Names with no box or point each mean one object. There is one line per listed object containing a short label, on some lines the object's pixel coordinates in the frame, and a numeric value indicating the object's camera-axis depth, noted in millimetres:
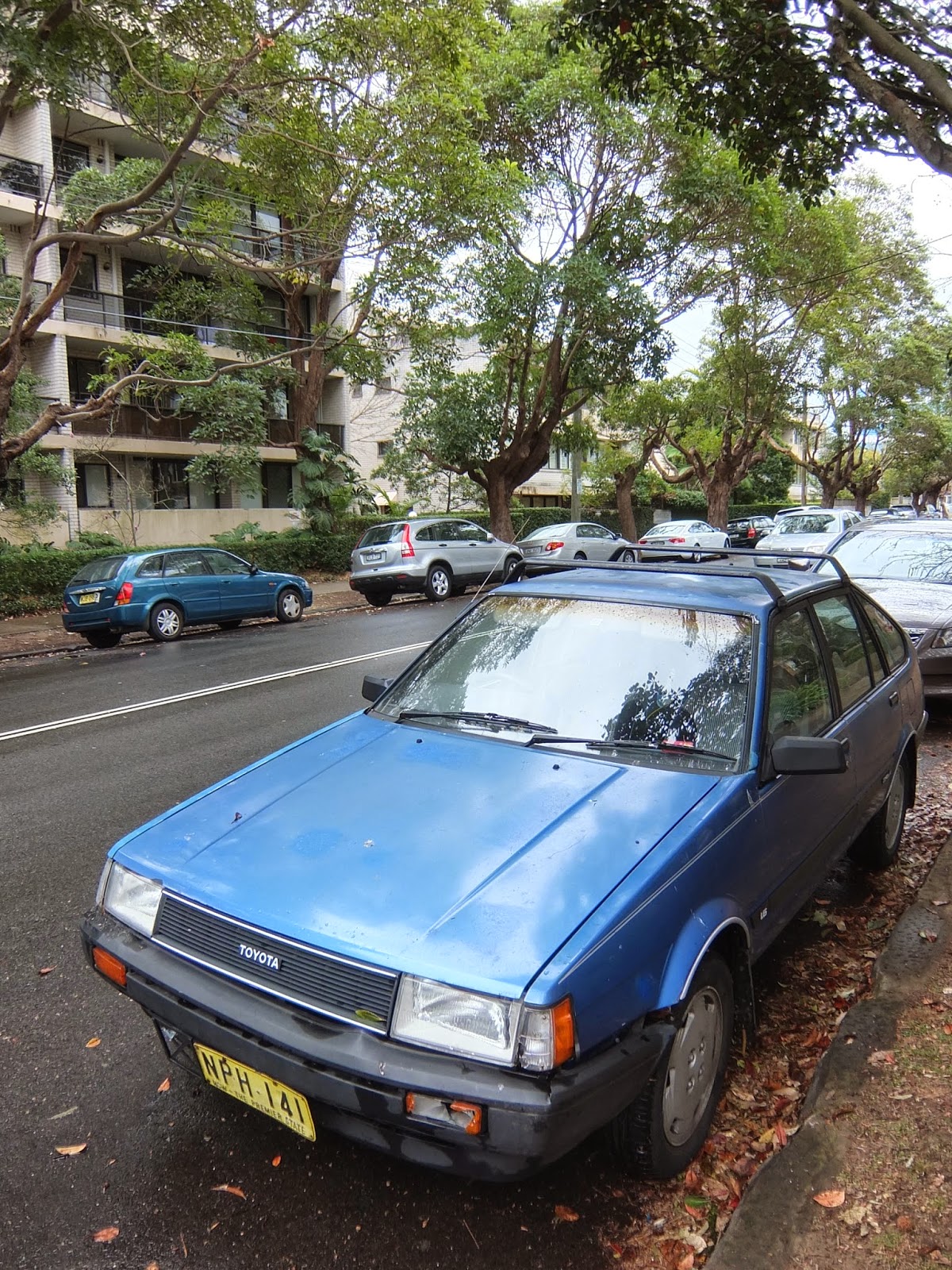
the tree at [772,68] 6410
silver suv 18766
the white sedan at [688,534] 27772
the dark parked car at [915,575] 7324
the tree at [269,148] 11438
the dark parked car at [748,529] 33406
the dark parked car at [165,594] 14086
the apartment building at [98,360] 24484
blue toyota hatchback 2119
